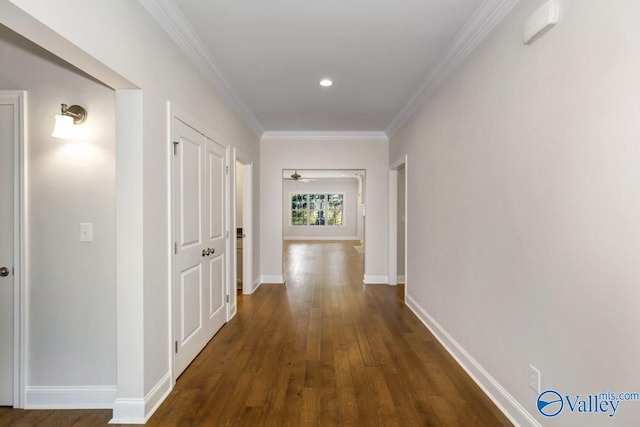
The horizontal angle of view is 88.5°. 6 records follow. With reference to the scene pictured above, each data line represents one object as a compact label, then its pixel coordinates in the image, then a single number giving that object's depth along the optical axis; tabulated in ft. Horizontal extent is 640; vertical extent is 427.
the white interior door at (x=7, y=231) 7.04
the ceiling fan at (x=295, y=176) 33.55
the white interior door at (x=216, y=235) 10.47
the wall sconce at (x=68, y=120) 6.47
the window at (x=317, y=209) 46.50
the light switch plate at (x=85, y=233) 7.02
